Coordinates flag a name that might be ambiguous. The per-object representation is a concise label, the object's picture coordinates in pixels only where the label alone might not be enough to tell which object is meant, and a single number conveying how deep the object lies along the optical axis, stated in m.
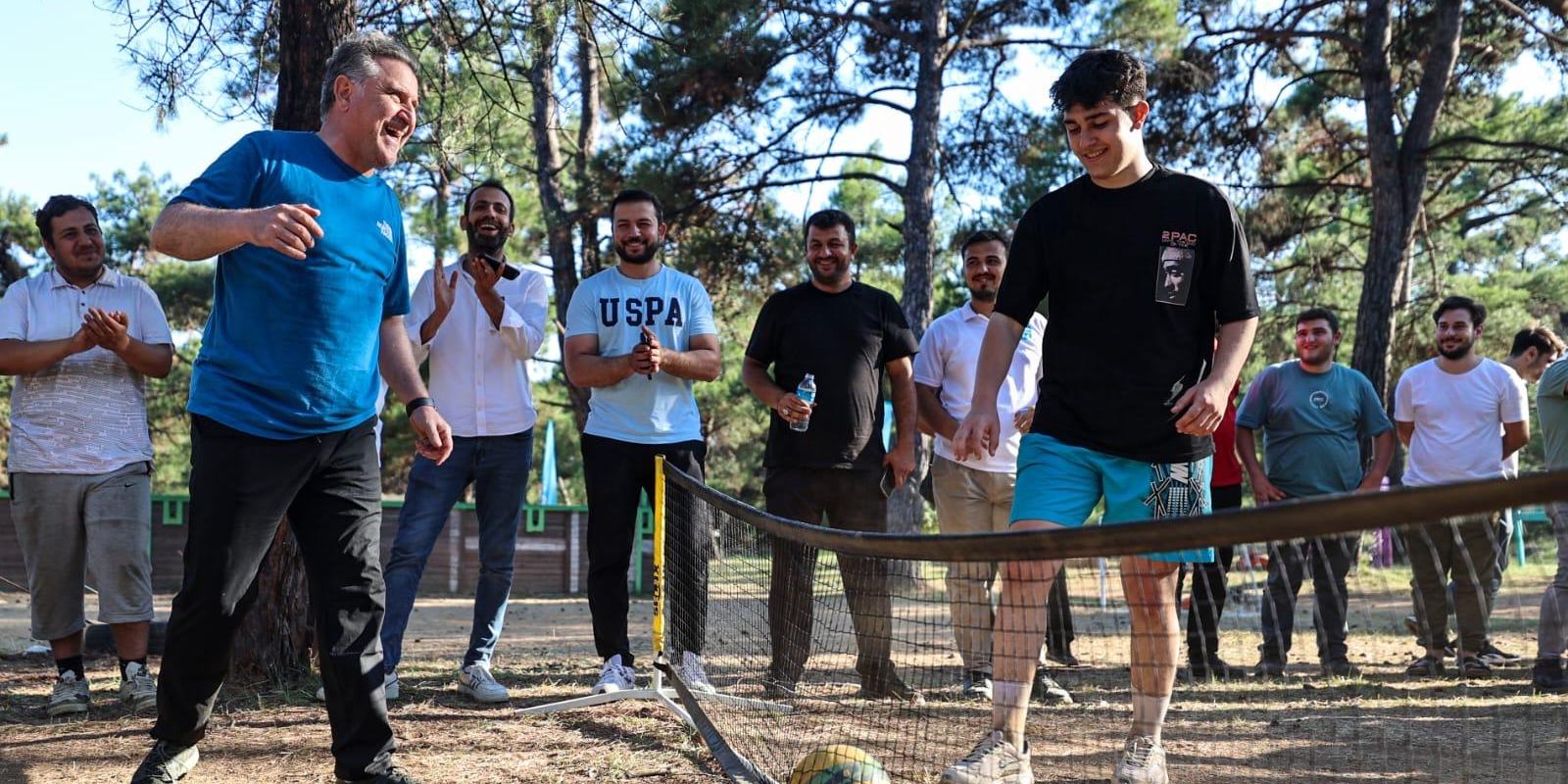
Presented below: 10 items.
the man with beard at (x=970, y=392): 5.95
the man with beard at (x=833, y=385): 5.71
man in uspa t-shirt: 5.31
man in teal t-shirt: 7.04
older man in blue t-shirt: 3.45
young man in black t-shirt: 3.61
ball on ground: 3.22
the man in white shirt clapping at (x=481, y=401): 5.50
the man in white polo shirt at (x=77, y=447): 5.15
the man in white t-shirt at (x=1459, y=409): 7.07
